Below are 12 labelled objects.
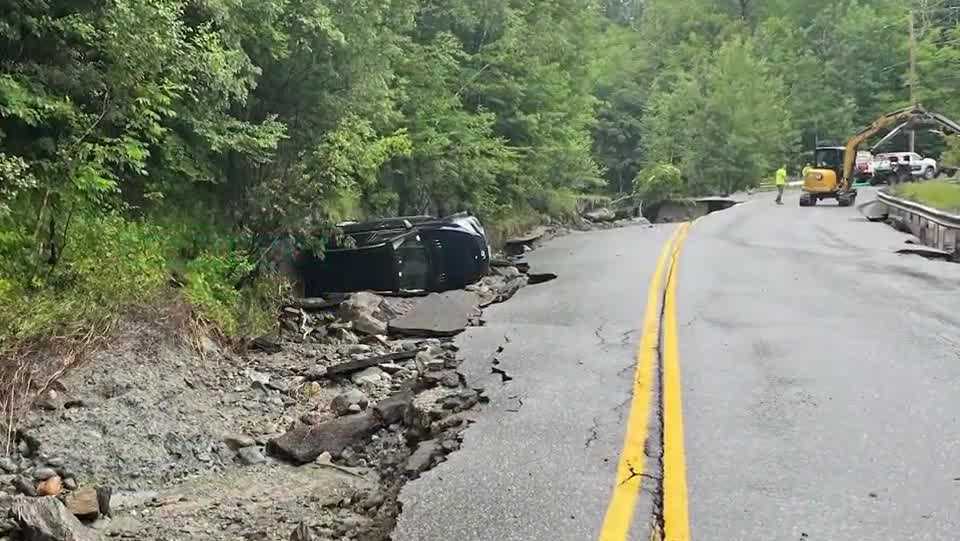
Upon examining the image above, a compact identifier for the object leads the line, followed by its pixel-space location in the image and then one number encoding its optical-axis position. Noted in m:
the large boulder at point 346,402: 7.36
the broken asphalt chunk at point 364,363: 8.60
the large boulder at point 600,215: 40.56
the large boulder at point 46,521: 4.41
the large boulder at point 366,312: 10.68
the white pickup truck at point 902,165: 48.69
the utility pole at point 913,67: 52.11
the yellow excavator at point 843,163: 30.50
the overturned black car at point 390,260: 12.64
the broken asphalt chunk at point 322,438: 6.32
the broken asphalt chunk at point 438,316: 10.33
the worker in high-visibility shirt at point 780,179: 39.41
